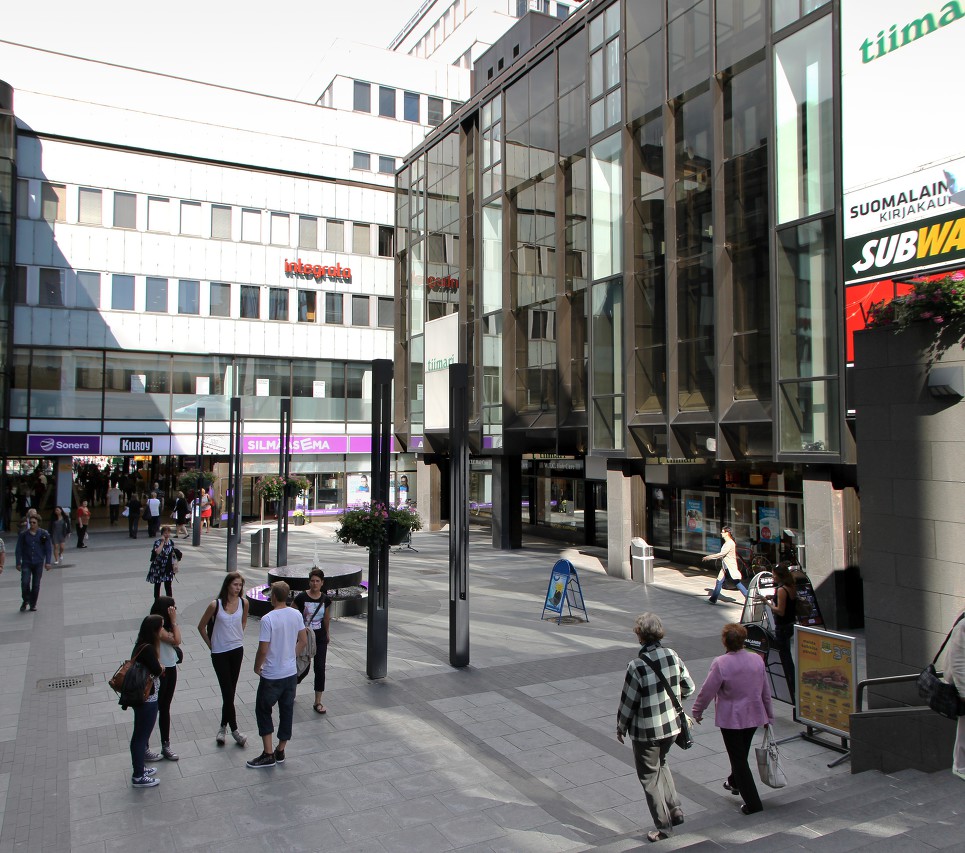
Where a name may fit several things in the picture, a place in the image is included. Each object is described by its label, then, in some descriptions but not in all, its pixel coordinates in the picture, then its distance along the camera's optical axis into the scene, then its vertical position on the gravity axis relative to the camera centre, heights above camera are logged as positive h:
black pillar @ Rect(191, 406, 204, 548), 27.66 -2.01
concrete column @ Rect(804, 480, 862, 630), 14.56 -1.85
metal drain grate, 10.76 -3.08
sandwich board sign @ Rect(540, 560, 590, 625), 14.95 -2.45
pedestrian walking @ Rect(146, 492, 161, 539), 27.58 -1.75
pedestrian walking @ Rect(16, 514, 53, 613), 15.57 -1.92
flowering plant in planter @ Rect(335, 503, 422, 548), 11.01 -0.89
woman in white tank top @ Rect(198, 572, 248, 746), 8.30 -1.86
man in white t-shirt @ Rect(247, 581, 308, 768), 7.73 -2.06
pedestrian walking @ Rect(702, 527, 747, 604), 16.81 -2.23
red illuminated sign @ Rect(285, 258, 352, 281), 37.62 +9.35
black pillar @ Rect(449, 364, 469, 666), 11.58 -0.84
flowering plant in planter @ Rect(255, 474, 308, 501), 22.81 -0.73
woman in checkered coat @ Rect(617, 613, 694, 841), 5.98 -1.97
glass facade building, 15.37 +4.86
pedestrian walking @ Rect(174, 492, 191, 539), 31.02 -2.15
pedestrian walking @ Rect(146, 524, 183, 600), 14.37 -1.82
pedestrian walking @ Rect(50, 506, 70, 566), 20.88 -1.86
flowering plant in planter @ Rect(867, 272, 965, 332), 7.26 +1.51
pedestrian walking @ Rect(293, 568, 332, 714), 9.54 -1.91
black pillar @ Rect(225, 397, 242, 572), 20.34 -0.95
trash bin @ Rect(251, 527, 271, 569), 21.98 -2.42
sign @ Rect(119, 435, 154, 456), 34.28 +0.76
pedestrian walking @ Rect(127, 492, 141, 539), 29.84 -2.02
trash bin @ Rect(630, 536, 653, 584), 19.72 -2.52
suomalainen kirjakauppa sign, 12.52 +4.01
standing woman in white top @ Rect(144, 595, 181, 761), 7.74 -2.02
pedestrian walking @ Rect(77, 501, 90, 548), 26.73 -2.11
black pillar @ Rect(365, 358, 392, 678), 10.98 -1.22
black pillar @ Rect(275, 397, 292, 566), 22.17 -0.18
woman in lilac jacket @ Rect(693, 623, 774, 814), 6.27 -1.93
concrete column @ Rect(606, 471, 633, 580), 20.64 -1.64
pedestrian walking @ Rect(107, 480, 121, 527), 33.12 -1.65
